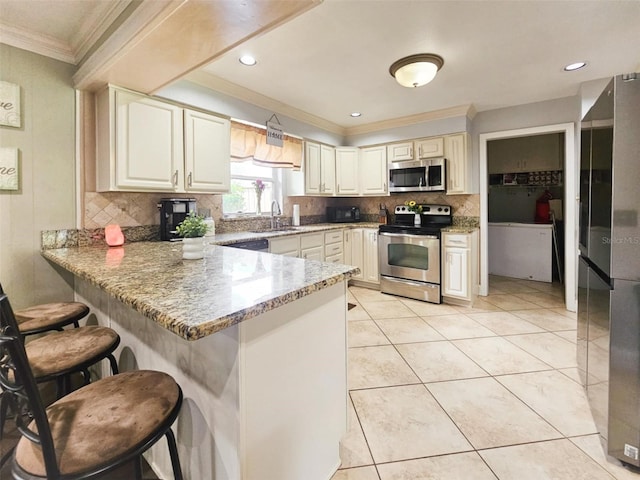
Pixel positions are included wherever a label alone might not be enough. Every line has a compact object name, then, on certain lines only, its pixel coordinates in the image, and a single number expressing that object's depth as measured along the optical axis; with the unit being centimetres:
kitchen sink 360
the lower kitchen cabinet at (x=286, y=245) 316
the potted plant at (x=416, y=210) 424
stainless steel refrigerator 135
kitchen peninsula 91
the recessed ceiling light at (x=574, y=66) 264
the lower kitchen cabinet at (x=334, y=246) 406
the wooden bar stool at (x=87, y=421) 70
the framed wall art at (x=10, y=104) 189
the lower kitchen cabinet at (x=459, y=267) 356
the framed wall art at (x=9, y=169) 189
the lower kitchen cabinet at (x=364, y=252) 435
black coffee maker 260
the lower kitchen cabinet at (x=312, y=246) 362
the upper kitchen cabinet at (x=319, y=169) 415
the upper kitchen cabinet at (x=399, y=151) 420
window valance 331
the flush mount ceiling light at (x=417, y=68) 245
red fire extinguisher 502
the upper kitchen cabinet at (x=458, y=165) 379
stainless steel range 374
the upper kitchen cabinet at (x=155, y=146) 217
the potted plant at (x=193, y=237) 168
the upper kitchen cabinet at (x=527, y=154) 501
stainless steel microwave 390
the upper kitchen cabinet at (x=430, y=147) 393
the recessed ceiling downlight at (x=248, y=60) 248
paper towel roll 414
